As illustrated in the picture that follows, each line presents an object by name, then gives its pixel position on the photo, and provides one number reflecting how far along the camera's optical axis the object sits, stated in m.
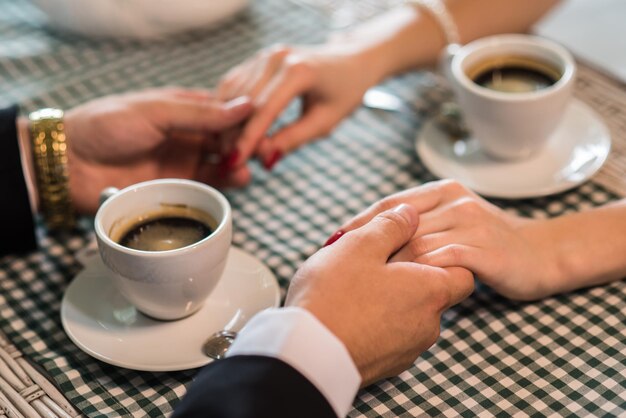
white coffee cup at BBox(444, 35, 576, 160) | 0.92
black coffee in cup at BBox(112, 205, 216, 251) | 0.75
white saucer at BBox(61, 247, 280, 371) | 0.70
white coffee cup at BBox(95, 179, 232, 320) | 0.68
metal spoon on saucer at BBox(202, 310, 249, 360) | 0.69
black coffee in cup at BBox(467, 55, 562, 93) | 0.99
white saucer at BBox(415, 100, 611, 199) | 0.93
